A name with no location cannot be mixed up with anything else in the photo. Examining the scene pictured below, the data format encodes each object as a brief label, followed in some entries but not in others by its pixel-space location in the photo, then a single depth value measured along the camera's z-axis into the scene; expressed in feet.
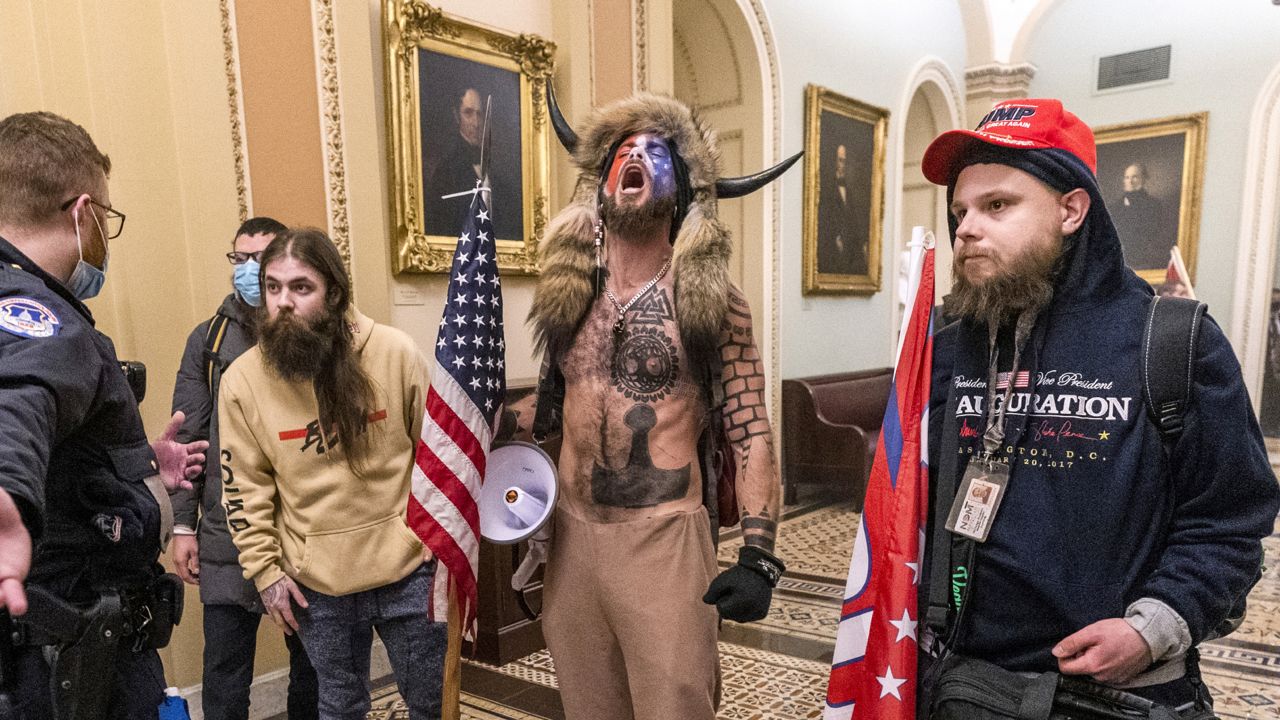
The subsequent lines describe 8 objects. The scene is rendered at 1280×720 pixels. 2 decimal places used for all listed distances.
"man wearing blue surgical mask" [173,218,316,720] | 8.68
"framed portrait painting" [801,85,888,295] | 25.00
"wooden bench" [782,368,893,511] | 22.68
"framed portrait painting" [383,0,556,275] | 13.73
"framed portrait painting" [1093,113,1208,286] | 30.68
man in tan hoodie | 7.59
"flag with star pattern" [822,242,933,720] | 5.30
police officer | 4.79
